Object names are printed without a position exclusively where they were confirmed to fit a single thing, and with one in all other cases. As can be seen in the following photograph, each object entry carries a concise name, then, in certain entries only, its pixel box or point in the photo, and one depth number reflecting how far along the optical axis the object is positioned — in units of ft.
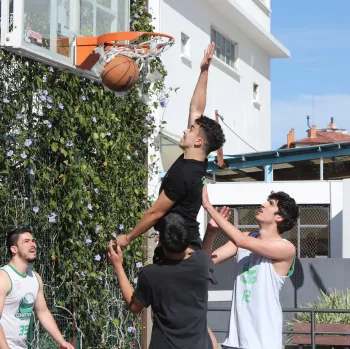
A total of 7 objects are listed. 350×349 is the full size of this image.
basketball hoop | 35.38
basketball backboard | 32.28
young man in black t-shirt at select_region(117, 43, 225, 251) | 23.20
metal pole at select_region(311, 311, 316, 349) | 43.02
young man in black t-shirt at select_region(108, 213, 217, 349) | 21.71
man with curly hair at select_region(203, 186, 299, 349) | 25.80
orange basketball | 34.06
